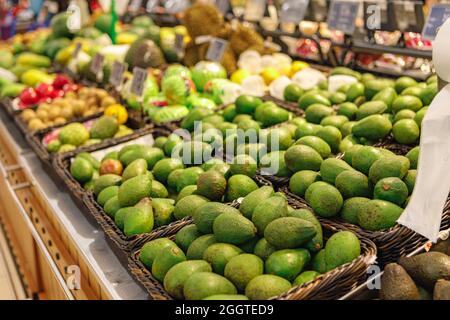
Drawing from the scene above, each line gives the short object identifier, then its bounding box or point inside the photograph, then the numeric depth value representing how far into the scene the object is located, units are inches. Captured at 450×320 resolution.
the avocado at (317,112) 88.7
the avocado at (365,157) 65.2
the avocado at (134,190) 70.2
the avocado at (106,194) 75.9
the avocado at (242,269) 51.8
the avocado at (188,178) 73.9
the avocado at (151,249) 58.8
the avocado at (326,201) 60.4
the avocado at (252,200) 60.3
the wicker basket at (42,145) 98.9
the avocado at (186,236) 60.6
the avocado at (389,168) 60.8
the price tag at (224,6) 170.1
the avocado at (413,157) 66.2
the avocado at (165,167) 78.5
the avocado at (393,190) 58.4
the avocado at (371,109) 82.0
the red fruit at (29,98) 134.1
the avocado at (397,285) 48.8
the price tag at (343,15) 119.2
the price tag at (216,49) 133.9
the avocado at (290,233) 53.2
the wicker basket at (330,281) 48.9
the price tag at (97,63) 137.1
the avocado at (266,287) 49.3
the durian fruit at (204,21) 143.3
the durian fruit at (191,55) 146.4
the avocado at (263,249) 54.7
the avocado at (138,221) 65.1
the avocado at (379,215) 57.4
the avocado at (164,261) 56.1
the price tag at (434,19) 94.7
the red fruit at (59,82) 141.1
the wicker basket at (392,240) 55.9
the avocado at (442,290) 46.3
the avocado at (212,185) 68.1
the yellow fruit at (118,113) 113.9
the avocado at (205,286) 49.7
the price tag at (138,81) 109.0
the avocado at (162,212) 67.9
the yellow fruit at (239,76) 125.5
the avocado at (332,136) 77.3
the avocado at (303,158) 69.9
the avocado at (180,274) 52.2
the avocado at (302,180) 67.5
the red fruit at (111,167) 84.6
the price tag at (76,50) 157.2
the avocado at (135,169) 77.2
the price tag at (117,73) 120.9
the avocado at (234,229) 55.9
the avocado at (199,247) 57.3
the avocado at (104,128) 106.5
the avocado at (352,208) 59.7
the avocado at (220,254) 54.3
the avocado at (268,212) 56.7
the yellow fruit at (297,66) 127.0
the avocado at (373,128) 76.0
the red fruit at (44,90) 135.8
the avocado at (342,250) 52.7
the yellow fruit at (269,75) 124.4
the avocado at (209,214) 59.5
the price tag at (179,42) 144.4
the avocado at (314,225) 54.8
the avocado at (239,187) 68.7
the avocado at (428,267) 50.2
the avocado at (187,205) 66.7
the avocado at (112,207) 72.5
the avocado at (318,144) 73.2
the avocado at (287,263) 51.9
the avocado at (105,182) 79.1
